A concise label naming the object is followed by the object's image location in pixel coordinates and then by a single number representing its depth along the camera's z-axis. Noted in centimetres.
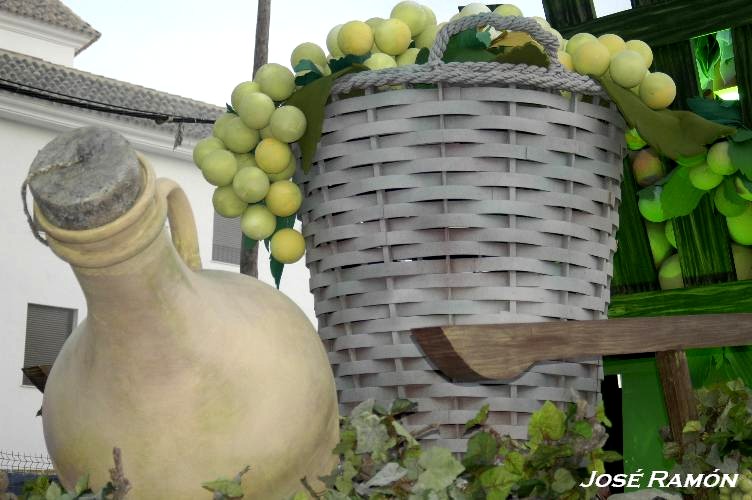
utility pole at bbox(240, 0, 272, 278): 753
